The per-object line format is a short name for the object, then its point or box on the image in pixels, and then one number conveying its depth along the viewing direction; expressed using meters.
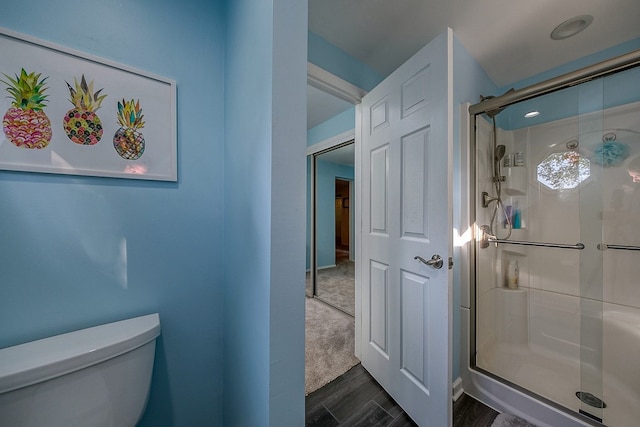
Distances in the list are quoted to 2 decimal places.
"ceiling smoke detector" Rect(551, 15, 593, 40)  1.31
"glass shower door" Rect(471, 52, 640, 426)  1.33
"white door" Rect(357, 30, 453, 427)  1.04
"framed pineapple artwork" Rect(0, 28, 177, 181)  0.69
